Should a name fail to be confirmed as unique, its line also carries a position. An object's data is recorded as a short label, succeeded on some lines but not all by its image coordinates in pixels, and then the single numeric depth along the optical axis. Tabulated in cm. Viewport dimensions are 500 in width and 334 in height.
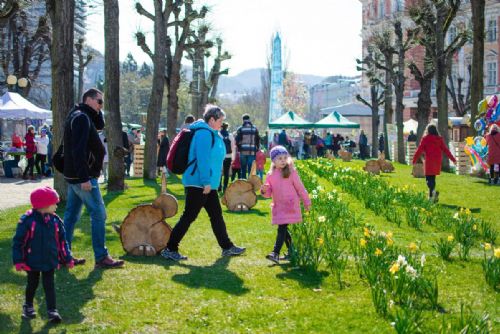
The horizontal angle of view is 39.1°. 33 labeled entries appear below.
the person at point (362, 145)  4800
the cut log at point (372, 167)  2540
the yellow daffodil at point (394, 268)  566
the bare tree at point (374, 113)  4631
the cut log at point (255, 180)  1566
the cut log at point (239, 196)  1364
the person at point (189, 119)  1570
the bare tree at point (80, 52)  4153
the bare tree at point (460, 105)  4834
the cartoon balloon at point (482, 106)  2236
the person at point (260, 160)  1929
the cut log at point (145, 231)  869
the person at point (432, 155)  1455
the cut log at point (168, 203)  935
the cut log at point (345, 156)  3925
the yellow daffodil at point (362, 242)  666
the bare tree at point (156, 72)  2269
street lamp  3209
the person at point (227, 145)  1598
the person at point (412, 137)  4338
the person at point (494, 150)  1978
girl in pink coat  834
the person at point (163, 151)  2287
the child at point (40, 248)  579
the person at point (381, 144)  4994
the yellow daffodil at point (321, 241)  756
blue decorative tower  6194
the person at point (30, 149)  2361
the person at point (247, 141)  1714
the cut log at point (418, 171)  2361
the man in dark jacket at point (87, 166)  762
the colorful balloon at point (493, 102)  2181
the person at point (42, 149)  2525
